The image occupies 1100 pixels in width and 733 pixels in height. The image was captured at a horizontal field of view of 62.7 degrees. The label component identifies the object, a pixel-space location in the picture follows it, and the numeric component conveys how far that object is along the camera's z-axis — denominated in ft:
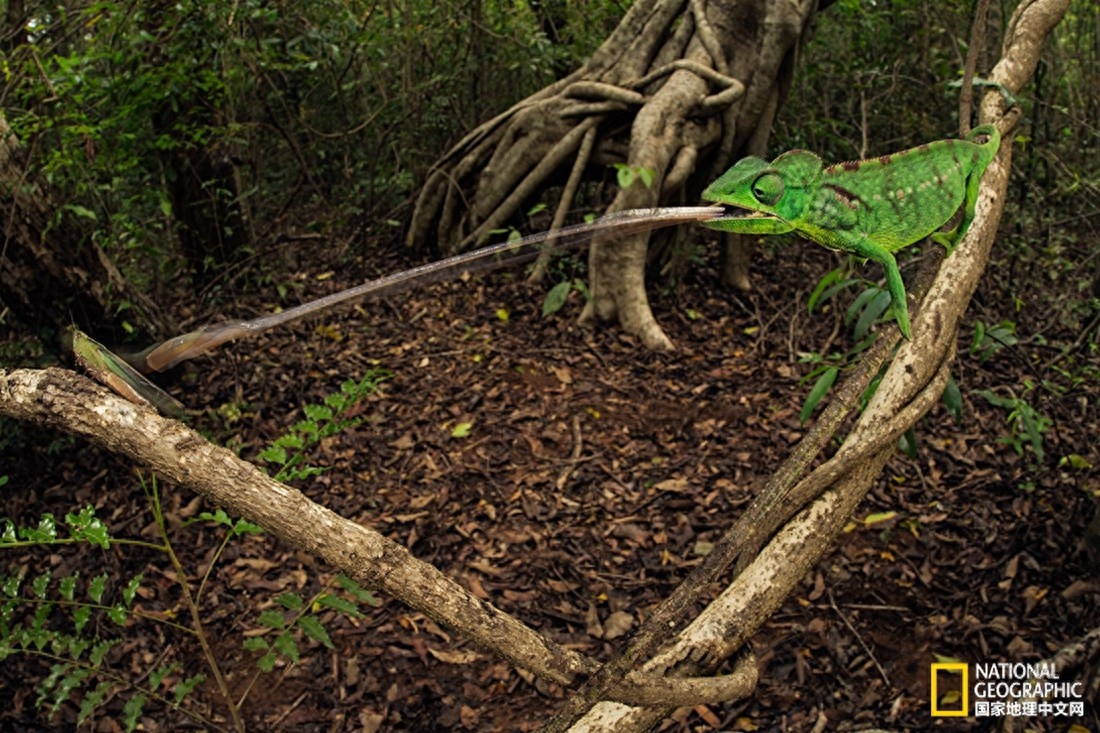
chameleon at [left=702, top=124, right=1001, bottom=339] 2.72
